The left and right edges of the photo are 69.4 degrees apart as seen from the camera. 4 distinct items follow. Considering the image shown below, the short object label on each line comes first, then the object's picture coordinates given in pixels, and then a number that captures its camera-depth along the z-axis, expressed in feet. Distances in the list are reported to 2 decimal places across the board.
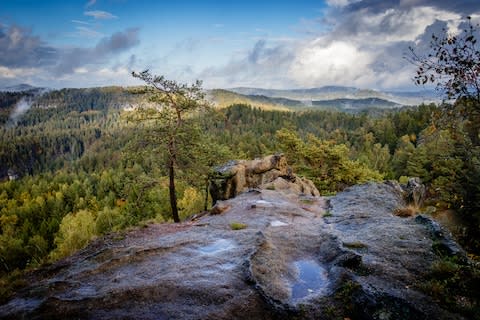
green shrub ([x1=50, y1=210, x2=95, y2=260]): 189.16
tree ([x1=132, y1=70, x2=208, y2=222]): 93.20
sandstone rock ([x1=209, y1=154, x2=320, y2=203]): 129.49
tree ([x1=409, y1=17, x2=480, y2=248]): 34.55
